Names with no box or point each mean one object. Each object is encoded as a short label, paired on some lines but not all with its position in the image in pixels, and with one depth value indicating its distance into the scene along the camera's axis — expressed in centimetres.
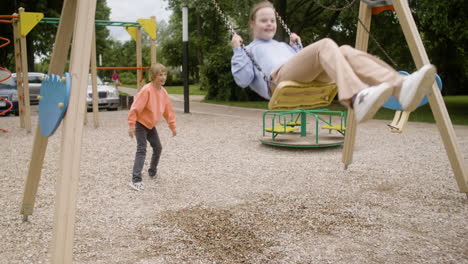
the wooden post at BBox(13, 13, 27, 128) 863
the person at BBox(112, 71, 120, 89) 1751
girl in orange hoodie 489
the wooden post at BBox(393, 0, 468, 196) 378
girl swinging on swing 229
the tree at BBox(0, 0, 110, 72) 1805
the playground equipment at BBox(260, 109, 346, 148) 743
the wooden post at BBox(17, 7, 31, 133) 859
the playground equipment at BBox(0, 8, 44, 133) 848
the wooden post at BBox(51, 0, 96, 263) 229
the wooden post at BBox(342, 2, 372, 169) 486
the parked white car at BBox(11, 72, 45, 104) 1453
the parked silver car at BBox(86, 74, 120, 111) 1454
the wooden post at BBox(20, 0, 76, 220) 308
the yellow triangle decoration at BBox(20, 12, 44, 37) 845
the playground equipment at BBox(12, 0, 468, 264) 229
